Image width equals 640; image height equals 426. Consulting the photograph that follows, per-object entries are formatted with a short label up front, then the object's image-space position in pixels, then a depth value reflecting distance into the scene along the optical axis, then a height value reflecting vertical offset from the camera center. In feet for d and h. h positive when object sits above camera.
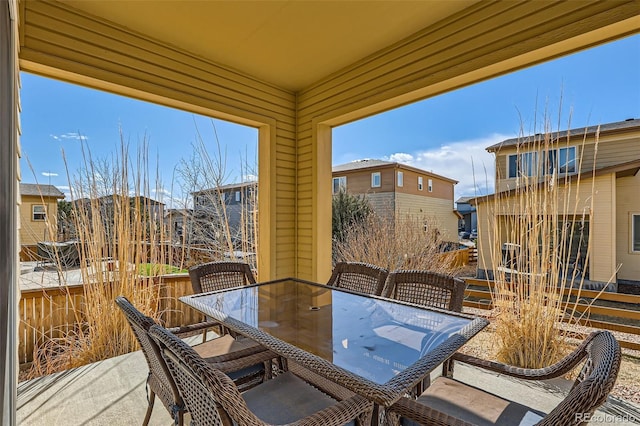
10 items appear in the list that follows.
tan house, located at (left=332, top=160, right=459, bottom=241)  31.55 +2.92
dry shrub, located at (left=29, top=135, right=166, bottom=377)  9.24 -1.33
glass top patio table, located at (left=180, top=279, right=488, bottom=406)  4.18 -2.07
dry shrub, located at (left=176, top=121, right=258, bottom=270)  12.23 +0.09
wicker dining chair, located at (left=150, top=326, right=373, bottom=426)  3.30 -2.45
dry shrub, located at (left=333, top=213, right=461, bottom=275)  14.91 -1.62
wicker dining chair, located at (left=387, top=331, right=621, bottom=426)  3.01 -2.50
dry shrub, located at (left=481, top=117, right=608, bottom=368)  8.25 -1.19
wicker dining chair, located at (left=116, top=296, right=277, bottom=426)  4.68 -2.62
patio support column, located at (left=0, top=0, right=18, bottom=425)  3.81 -0.03
